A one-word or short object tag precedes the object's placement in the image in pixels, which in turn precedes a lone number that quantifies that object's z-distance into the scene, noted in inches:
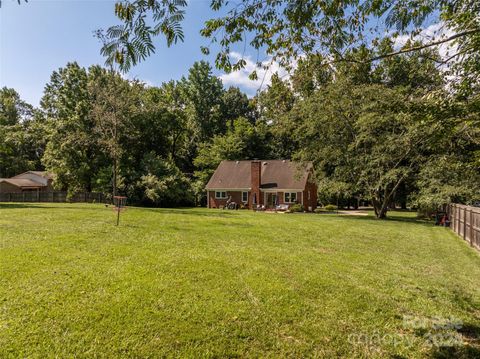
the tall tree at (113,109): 1021.0
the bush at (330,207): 1373.0
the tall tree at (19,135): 1568.7
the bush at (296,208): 1146.7
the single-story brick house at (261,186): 1242.7
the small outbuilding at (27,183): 1437.5
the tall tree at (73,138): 1190.9
